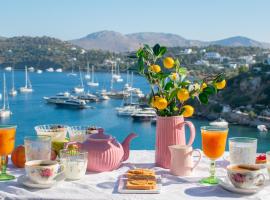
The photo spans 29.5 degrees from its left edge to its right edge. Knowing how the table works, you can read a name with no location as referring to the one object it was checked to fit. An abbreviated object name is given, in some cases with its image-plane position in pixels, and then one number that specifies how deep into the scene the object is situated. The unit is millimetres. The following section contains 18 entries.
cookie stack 1220
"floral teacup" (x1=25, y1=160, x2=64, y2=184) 1240
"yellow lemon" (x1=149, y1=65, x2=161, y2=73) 1533
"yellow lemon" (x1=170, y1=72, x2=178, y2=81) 1537
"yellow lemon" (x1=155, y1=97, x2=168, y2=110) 1447
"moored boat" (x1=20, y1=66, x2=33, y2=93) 41594
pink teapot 1409
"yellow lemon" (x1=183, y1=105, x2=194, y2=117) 1497
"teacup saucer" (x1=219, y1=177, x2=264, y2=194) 1202
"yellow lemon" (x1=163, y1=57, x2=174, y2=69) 1537
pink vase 1486
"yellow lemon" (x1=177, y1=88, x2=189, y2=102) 1437
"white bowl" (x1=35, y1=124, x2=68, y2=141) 1562
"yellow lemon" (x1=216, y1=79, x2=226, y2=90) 1498
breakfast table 1188
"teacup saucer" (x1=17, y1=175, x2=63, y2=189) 1235
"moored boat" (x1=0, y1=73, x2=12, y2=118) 28578
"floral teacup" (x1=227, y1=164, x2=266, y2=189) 1208
